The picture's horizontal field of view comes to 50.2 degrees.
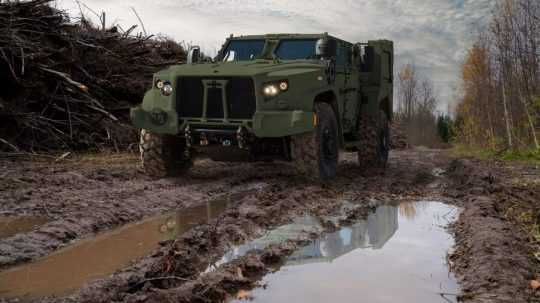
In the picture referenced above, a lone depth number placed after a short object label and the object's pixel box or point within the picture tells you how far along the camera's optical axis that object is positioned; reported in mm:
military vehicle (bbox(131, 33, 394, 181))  7043
